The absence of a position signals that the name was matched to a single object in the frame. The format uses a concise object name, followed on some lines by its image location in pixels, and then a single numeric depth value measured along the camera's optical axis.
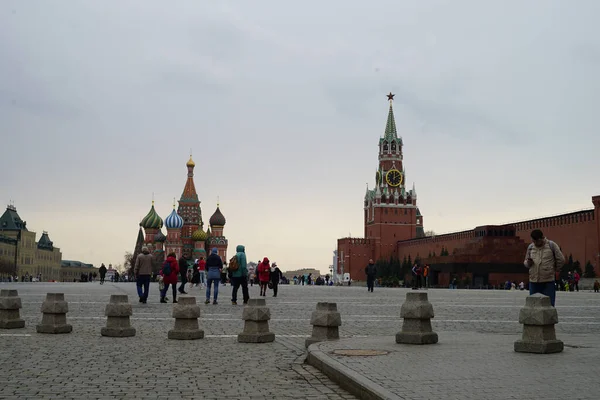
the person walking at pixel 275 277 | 29.31
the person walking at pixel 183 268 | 27.42
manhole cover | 8.70
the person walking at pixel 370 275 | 37.26
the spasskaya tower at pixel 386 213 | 134.62
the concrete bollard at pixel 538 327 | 8.84
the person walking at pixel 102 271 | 58.89
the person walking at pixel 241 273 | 21.14
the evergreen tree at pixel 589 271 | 68.00
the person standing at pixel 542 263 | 11.35
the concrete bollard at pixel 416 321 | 9.93
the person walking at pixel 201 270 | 38.71
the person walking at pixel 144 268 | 21.42
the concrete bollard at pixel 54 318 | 12.32
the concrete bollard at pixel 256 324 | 11.12
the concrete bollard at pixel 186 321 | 11.53
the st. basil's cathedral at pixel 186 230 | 118.81
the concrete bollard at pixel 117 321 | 11.92
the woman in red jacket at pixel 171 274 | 21.61
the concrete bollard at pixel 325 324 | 10.49
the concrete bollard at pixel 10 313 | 13.22
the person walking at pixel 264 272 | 26.73
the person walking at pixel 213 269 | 21.17
